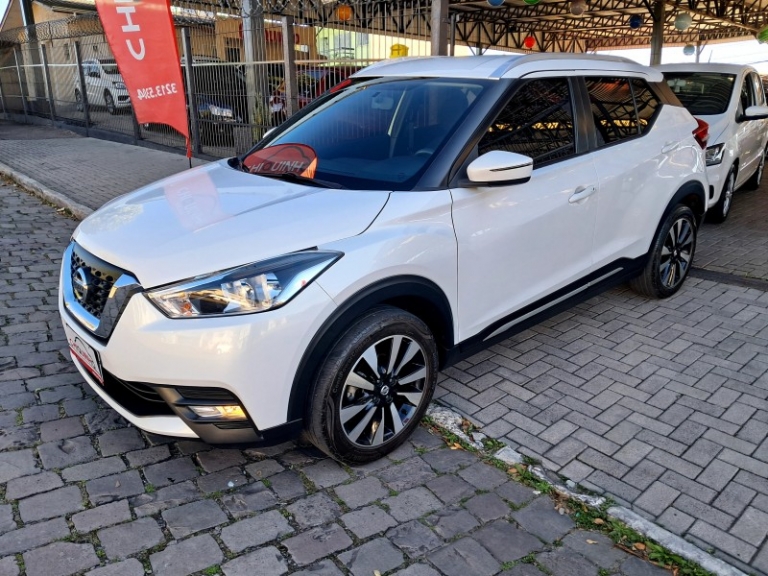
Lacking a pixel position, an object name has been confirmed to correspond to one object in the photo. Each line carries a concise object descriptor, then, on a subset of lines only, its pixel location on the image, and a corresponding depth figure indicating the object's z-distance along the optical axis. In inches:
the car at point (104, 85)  551.8
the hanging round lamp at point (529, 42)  1214.2
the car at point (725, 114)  257.9
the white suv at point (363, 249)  97.4
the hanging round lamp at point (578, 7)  684.7
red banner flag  225.8
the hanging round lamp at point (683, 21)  726.5
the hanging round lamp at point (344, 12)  314.3
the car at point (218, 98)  397.1
